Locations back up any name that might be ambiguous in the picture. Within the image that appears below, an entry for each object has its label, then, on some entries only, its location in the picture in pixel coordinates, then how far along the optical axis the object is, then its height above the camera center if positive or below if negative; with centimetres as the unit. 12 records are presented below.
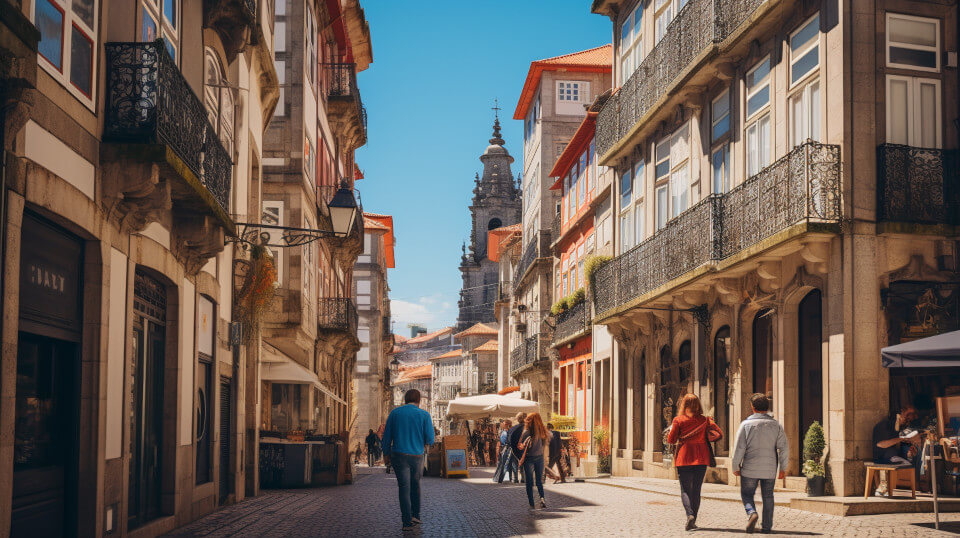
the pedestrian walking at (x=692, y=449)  1310 -92
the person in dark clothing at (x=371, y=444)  5008 -342
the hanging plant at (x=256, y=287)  1927 +128
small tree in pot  1647 -132
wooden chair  1462 -135
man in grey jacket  1257 -95
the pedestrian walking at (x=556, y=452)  2799 -204
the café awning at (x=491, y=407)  3391 -118
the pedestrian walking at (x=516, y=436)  1961 -124
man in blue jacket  1379 -93
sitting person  1508 -96
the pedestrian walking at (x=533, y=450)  1794 -128
